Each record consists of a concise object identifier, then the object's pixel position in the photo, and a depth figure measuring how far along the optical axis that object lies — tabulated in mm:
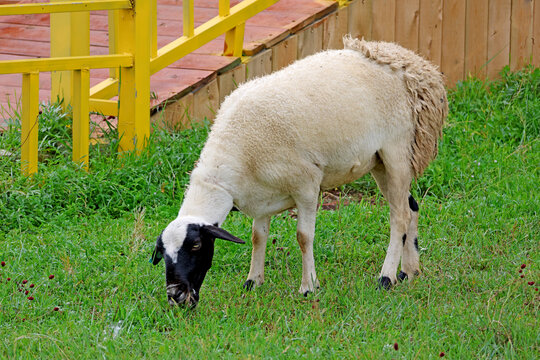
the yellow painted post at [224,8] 12890
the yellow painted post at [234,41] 13254
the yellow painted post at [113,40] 12890
